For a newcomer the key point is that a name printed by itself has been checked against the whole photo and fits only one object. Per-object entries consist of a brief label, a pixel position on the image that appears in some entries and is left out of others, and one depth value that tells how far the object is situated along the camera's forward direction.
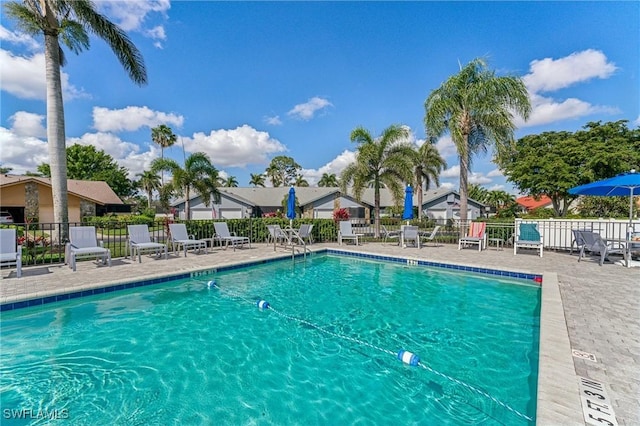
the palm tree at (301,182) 54.88
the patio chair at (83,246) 7.55
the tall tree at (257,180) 57.62
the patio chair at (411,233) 12.43
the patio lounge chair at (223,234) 11.54
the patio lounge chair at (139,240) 8.77
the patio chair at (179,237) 9.98
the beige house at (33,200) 24.81
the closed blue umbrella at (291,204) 12.02
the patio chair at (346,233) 13.34
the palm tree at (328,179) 59.29
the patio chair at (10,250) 6.57
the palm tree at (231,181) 58.99
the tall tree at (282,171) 57.56
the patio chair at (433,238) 13.09
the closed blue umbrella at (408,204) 12.96
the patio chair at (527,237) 10.30
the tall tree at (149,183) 48.94
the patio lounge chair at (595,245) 8.21
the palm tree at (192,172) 21.03
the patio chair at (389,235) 14.02
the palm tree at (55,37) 8.73
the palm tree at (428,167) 26.91
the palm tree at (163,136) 42.66
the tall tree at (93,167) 42.81
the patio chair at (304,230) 12.01
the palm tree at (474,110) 13.08
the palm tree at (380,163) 15.58
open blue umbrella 7.66
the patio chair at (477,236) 11.57
